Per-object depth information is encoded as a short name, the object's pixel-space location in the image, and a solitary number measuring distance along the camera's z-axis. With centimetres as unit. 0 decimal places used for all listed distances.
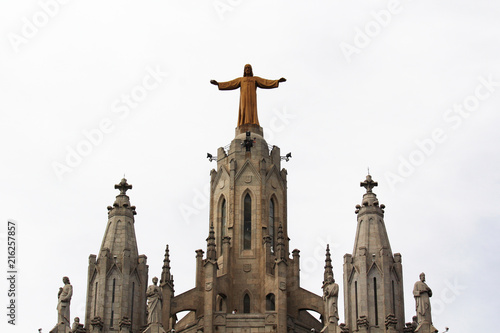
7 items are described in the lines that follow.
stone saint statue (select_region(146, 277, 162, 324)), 7544
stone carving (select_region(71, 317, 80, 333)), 7512
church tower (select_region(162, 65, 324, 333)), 7925
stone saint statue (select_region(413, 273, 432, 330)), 7512
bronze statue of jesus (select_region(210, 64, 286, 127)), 8775
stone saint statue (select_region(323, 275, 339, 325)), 7569
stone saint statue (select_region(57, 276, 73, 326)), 7525
